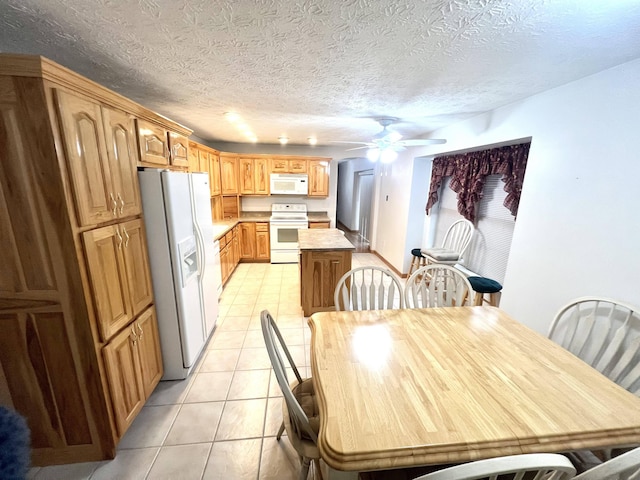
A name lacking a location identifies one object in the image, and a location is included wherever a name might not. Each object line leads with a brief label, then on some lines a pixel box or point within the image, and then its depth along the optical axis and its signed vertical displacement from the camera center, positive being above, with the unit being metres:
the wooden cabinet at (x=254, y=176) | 4.71 +0.13
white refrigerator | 1.74 -0.58
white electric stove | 4.68 -0.91
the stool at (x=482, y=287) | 2.33 -0.89
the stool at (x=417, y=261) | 3.68 -1.09
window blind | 2.77 -0.53
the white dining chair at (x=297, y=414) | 1.03 -1.08
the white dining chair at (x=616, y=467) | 0.65 -0.70
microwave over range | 4.78 +0.01
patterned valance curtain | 2.42 +0.17
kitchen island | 2.81 -0.94
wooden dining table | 0.85 -0.83
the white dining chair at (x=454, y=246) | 3.10 -0.75
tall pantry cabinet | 1.07 -0.38
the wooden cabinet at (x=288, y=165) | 4.76 +0.35
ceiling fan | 2.45 +0.41
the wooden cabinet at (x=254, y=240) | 4.71 -1.04
